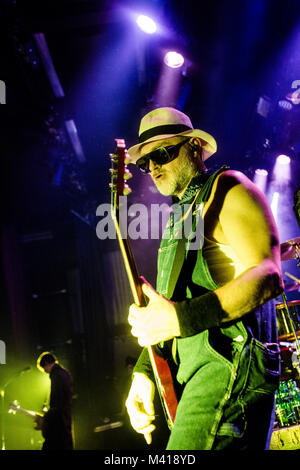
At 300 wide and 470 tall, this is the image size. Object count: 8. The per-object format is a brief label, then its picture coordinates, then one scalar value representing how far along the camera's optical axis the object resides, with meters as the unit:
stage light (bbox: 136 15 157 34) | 5.50
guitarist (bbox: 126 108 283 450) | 1.28
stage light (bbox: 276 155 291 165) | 8.25
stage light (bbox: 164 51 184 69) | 6.14
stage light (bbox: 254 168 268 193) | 8.84
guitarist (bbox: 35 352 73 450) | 5.80
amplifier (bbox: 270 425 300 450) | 4.30
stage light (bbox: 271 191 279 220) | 9.77
